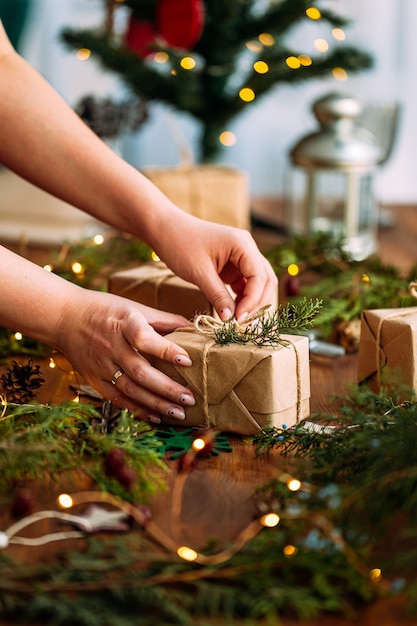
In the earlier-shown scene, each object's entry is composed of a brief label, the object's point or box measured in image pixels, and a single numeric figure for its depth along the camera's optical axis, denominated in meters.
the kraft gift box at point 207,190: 1.80
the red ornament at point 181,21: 1.80
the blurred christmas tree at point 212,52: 1.89
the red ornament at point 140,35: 2.02
